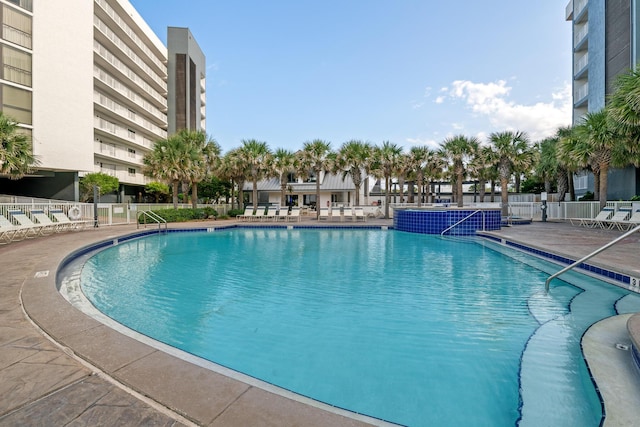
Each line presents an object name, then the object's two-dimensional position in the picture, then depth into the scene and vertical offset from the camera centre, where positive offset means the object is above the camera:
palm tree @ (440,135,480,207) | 23.30 +4.25
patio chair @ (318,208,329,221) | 23.56 -0.64
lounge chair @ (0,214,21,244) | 9.93 -0.82
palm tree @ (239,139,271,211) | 24.01 +3.77
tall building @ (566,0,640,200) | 18.67 +10.14
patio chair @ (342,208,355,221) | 22.09 -0.34
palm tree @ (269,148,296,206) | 24.83 +3.54
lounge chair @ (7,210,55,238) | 10.98 -0.67
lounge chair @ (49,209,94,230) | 13.05 -0.60
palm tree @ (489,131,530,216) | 21.27 +3.98
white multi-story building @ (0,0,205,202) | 21.41 +9.20
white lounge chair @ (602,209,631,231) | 13.66 -0.38
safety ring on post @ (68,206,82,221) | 14.63 -0.32
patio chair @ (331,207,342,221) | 21.81 -0.35
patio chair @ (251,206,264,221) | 21.92 -0.58
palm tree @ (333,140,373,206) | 23.78 +3.64
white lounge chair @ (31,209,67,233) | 11.97 -0.48
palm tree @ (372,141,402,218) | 23.94 +3.49
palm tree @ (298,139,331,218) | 24.02 +3.94
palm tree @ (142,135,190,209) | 20.70 +2.91
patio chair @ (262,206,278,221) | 21.88 -0.51
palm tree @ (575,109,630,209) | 14.69 +3.02
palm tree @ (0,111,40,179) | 14.80 +2.56
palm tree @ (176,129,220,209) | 21.28 +3.63
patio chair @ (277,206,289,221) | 21.98 -0.44
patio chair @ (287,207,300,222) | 22.31 -0.38
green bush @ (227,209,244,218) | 25.31 -0.38
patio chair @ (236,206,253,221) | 22.18 -0.53
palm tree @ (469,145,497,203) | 22.03 +3.51
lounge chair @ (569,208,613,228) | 14.76 -0.46
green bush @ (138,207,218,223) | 18.97 -0.49
